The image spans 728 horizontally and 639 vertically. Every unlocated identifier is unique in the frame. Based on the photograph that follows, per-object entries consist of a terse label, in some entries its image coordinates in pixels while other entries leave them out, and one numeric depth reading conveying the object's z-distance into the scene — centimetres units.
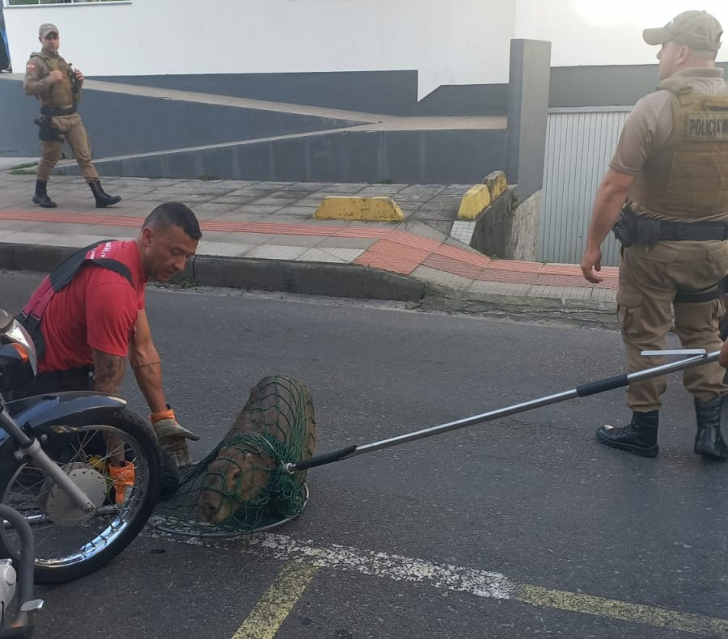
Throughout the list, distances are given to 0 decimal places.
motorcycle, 286
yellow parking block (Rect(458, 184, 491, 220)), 862
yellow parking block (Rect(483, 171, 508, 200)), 941
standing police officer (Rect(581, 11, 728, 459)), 361
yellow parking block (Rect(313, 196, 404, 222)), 860
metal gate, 1270
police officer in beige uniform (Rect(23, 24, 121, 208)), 908
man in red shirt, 303
